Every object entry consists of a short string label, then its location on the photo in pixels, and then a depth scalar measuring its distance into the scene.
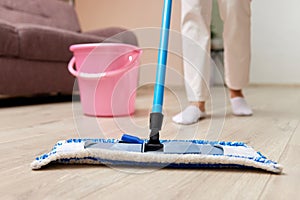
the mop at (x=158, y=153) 0.65
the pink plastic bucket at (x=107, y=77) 1.42
